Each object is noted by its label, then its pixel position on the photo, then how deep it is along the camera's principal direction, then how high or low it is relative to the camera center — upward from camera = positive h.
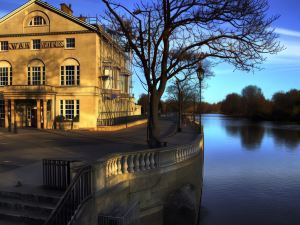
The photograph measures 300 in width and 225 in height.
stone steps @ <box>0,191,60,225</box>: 7.38 -2.27
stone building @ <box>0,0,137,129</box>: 34.41 +4.34
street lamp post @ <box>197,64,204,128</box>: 24.97 +2.72
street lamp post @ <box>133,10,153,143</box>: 13.81 +3.09
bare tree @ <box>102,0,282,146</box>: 12.87 +3.17
